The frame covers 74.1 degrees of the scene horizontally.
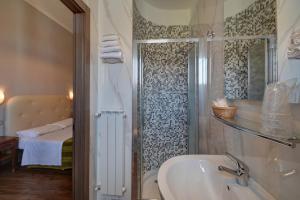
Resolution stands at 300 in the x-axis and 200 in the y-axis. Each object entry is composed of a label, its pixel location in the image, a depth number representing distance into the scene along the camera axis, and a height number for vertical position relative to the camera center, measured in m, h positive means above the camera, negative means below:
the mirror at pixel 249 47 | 0.95 +0.30
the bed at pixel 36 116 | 2.99 -0.33
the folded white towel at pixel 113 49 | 1.94 +0.48
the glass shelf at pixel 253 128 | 0.68 -0.15
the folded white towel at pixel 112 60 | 1.99 +0.38
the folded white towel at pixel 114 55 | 1.94 +0.42
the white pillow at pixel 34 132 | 3.07 -0.55
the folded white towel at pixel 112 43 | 1.95 +0.54
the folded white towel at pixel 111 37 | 1.96 +0.60
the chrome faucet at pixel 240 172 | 1.13 -0.43
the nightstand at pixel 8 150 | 2.82 -0.76
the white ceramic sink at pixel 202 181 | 1.04 -0.50
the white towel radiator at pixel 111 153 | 2.02 -0.57
